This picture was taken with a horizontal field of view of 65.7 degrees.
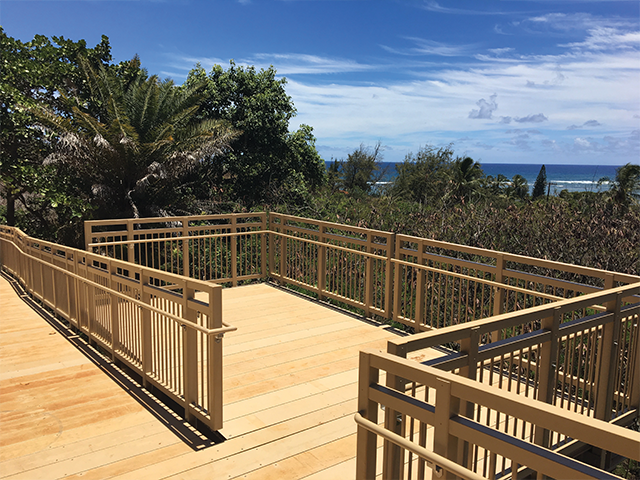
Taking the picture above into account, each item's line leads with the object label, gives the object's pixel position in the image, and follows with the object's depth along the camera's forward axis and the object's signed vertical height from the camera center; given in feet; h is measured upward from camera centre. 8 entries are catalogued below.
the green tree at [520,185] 172.29 -1.26
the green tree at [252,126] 62.80 +6.39
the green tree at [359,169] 130.52 +2.54
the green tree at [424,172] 110.39 +1.92
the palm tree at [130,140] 44.04 +3.13
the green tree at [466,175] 108.47 +1.30
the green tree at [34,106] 46.32 +5.91
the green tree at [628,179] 105.19 +1.03
